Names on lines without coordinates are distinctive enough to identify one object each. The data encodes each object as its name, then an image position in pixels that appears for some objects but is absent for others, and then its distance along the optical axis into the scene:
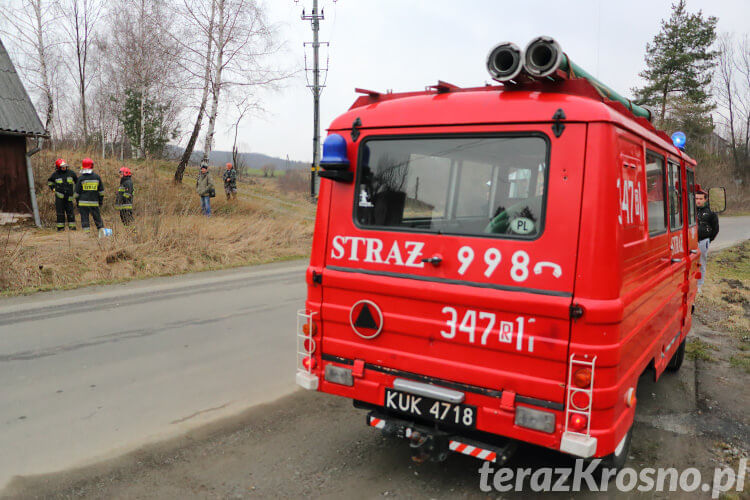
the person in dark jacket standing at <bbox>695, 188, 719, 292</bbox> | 8.74
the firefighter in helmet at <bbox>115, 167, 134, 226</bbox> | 13.52
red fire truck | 2.89
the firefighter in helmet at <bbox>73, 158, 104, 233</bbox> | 13.71
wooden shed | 15.57
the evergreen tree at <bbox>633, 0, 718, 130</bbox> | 40.62
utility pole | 25.61
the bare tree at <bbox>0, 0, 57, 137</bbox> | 25.24
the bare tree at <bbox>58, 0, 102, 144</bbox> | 31.25
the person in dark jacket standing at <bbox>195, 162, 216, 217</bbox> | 17.75
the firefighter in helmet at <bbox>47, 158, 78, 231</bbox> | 14.97
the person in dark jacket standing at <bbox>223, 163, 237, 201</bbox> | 21.09
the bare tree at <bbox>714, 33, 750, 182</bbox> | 52.00
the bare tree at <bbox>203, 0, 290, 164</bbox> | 22.64
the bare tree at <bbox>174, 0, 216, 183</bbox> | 22.39
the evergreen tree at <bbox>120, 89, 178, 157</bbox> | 28.67
